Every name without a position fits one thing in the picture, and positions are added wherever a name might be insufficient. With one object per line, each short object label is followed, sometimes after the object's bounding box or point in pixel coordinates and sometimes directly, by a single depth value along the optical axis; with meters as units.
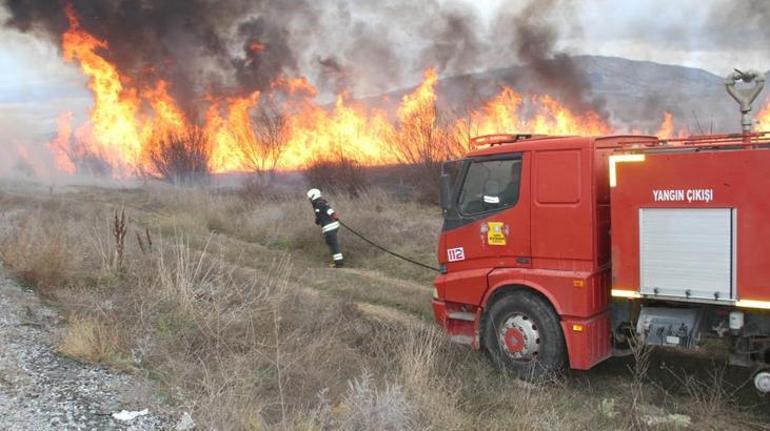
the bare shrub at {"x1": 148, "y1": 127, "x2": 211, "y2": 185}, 30.98
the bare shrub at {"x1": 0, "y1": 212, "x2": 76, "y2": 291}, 7.57
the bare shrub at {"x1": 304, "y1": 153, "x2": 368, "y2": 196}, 22.26
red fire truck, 4.81
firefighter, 12.72
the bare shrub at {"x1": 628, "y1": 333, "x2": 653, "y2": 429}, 4.87
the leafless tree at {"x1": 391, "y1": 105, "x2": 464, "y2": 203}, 20.14
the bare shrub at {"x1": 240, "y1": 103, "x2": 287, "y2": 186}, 28.97
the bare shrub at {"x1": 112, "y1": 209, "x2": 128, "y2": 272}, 7.49
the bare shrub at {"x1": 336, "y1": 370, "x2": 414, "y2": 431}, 3.91
